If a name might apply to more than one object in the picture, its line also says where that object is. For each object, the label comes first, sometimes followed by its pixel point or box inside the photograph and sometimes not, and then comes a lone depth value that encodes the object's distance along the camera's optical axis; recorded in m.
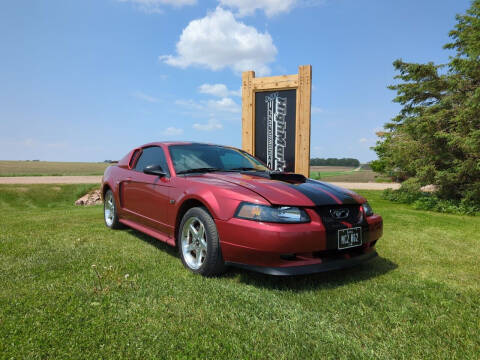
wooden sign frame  8.55
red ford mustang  2.64
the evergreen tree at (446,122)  7.56
